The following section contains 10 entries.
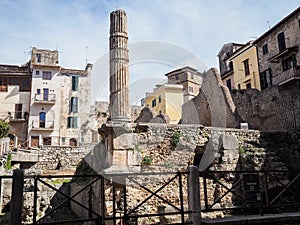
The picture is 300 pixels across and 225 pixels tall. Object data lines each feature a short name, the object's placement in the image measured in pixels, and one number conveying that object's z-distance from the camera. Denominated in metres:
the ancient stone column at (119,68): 9.89
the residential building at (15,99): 32.81
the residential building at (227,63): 30.45
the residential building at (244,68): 26.36
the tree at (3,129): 26.08
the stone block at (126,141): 9.59
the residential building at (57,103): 32.81
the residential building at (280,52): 20.66
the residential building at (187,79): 40.12
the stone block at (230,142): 11.23
